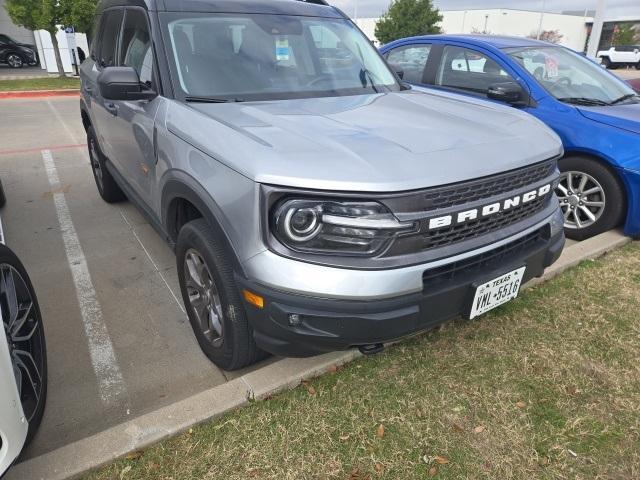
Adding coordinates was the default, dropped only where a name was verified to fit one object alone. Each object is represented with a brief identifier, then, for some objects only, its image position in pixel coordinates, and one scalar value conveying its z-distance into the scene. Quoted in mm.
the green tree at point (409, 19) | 33062
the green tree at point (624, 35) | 52469
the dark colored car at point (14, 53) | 23945
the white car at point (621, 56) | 37162
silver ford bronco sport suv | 1868
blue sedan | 3926
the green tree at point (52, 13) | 15664
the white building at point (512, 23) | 58250
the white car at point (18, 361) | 1647
